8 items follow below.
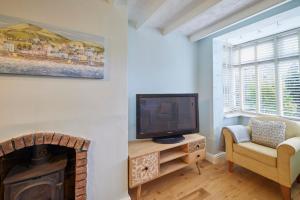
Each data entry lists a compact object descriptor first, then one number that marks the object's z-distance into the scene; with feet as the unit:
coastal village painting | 4.10
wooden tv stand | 6.16
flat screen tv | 7.27
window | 8.69
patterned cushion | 7.59
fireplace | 4.28
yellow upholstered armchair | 6.14
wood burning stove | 4.29
